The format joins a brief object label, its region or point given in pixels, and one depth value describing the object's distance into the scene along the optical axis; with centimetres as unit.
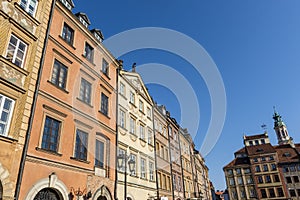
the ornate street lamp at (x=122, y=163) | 1575
